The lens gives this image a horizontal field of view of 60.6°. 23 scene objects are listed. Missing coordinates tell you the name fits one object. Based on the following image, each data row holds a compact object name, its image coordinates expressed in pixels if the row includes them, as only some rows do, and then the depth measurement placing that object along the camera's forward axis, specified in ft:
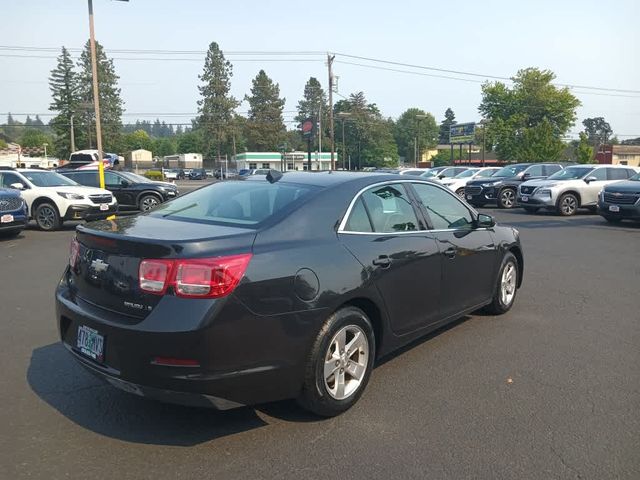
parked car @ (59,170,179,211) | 61.00
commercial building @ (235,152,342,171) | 291.38
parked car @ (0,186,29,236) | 38.70
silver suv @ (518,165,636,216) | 56.70
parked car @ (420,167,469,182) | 80.14
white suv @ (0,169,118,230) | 46.80
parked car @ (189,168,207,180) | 243.40
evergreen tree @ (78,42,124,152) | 258.37
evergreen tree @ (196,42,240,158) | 281.33
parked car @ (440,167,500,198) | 75.09
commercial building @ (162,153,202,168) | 370.84
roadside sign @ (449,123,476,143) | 198.90
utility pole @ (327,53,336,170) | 137.28
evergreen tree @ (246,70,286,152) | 335.47
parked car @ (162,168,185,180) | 248.65
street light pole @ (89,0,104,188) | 64.54
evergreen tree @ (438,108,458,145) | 522.47
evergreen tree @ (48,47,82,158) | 276.62
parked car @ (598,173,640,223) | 46.06
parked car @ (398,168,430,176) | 87.35
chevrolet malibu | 10.11
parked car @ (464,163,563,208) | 66.17
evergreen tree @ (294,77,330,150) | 384.47
